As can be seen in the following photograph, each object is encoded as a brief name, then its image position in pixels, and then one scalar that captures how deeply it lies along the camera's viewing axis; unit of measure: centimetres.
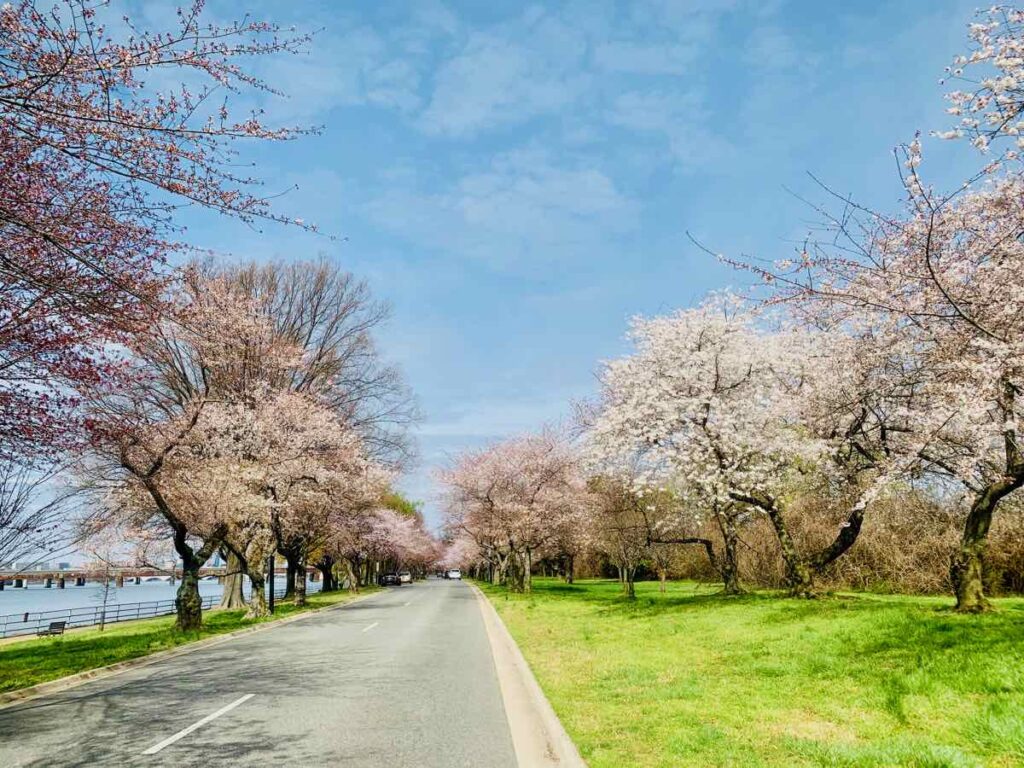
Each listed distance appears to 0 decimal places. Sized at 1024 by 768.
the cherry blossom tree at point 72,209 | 543
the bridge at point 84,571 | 3584
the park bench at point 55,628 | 2805
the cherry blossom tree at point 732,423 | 1716
